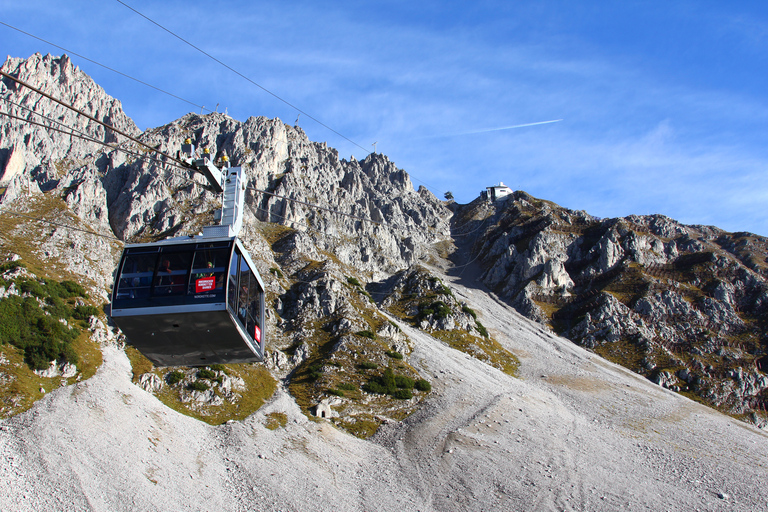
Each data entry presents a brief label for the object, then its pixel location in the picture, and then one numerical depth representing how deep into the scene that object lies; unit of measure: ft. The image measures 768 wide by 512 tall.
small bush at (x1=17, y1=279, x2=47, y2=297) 225.76
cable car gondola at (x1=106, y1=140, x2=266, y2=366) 77.61
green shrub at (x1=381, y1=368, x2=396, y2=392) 259.80
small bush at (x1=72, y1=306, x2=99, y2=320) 236.63
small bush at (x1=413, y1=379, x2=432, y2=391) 266.16
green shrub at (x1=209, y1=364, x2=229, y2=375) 239.30
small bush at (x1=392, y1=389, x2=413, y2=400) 253.85
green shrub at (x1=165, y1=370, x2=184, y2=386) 222.32
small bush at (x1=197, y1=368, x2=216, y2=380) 230.89
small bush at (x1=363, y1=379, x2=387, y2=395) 255.70
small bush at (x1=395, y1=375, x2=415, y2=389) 263.70
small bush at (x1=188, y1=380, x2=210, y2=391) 220.64
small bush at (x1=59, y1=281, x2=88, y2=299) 250.27
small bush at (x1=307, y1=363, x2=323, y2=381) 261.65
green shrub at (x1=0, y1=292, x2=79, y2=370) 185.06
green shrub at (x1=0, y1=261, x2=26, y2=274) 230.68
